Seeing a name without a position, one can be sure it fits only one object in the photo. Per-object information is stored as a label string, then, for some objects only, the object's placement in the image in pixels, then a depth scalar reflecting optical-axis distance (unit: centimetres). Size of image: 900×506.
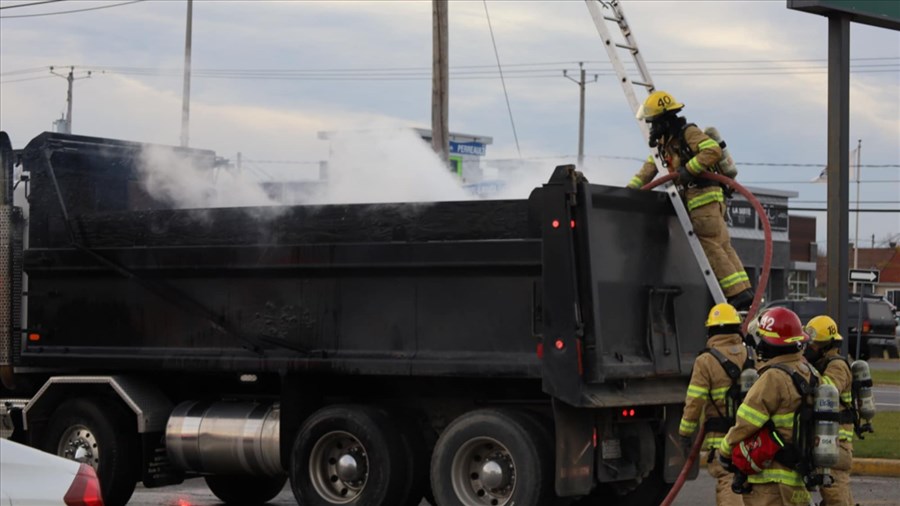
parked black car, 6856
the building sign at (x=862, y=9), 2328
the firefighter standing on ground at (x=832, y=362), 1719
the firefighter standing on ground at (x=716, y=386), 1644
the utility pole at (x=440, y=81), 3747
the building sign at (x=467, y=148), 4976
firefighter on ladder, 1923
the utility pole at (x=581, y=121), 12108
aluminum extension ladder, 1914
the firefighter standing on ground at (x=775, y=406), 1432
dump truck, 1744
